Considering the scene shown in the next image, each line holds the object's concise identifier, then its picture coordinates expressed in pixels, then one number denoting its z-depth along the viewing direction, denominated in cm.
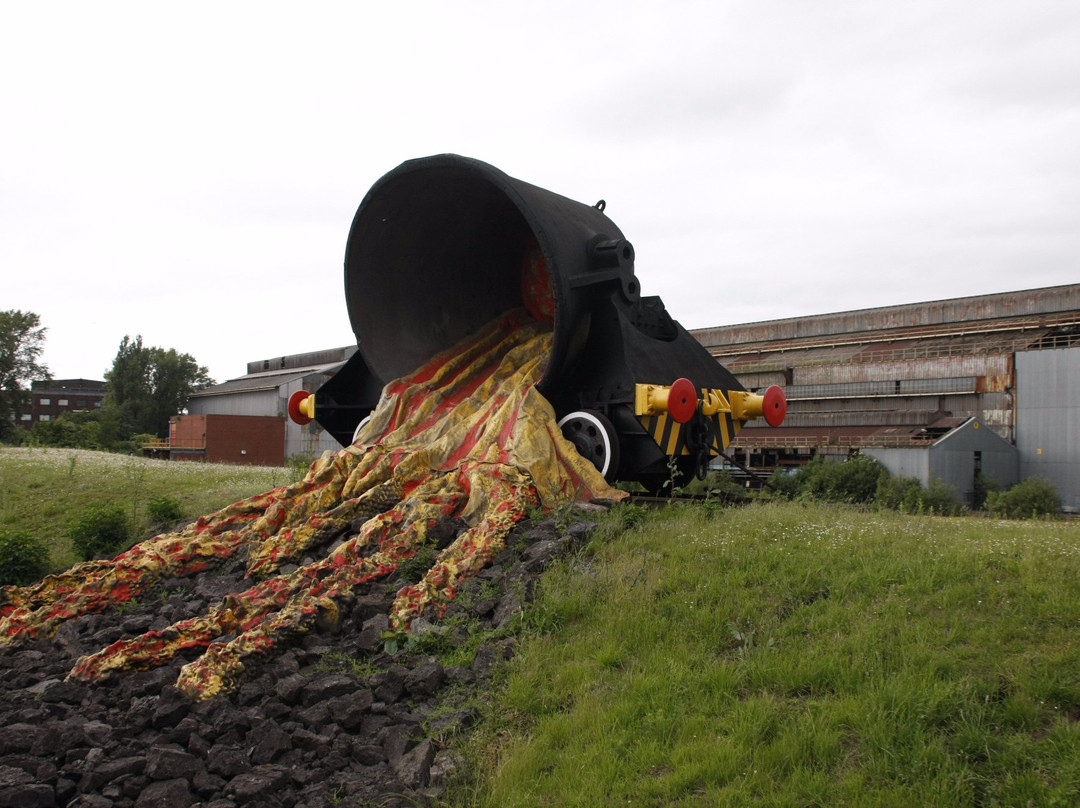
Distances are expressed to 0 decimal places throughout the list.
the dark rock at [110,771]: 409
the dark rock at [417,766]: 397
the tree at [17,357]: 4534
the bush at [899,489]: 2118
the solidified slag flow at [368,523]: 561
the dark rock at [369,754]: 425
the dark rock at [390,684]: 473
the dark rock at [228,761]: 417
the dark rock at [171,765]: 412
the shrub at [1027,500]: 2128
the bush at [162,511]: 1052
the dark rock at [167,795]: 393
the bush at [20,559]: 907
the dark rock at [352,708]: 451
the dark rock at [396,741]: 421
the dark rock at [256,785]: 395
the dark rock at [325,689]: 475
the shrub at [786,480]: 1950
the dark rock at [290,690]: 480
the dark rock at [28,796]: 390
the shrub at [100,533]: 983
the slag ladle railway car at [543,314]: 789
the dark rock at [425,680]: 471
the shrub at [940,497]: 1944
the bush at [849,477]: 2349
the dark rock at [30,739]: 440
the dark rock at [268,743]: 427
